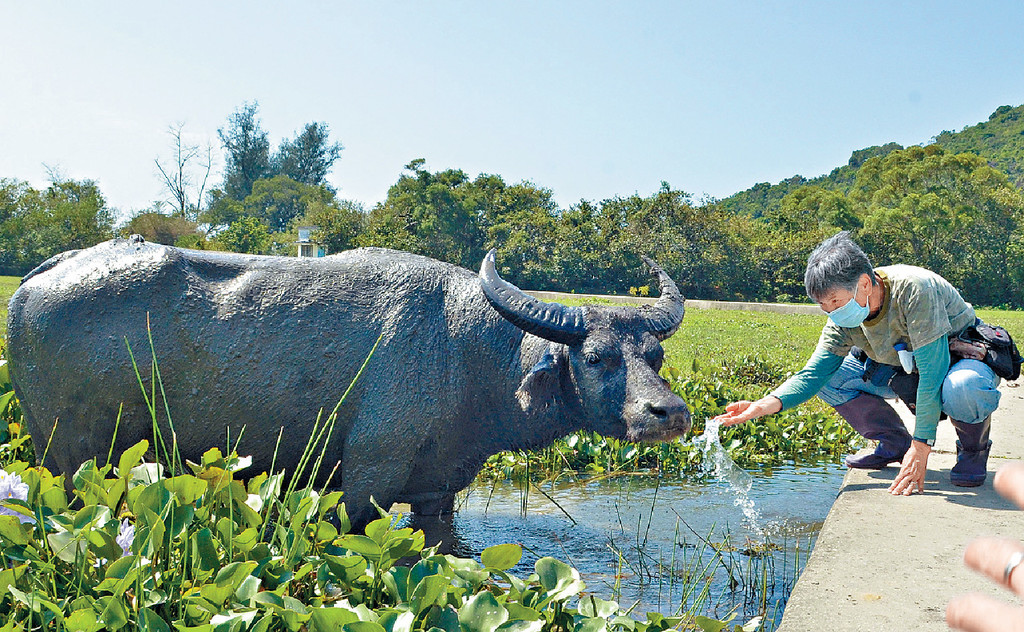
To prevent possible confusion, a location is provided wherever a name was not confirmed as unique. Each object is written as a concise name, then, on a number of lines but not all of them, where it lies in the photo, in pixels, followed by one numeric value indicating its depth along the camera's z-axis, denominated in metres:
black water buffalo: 3.38
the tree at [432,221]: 35.03
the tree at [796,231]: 32.16
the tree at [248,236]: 38.34
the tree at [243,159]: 71.75
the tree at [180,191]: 43.56
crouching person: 3.76
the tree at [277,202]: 67.38
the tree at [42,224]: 32.56
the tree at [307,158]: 74.19
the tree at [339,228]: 37.09
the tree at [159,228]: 36.22
